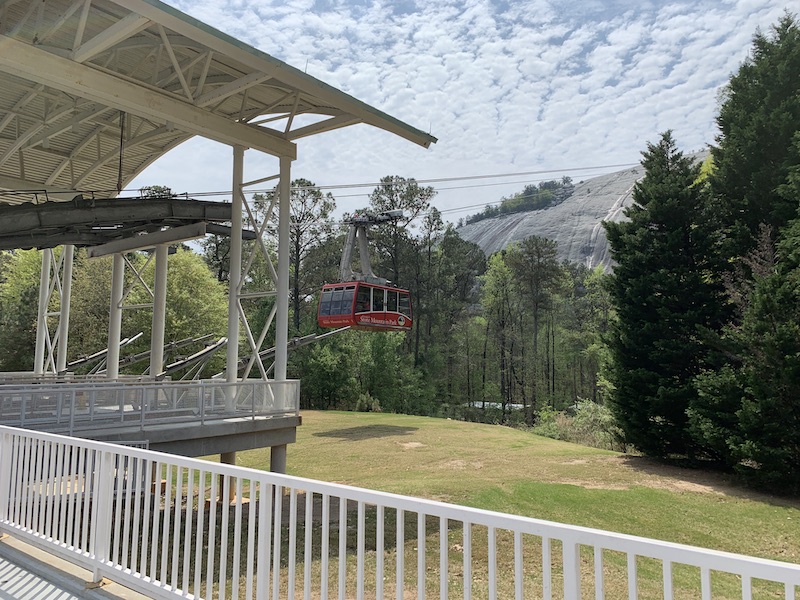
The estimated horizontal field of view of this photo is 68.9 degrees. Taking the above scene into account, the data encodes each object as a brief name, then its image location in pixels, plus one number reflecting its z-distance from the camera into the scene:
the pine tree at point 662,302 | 18.66
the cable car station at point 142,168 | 10.82
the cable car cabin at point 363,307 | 22.98
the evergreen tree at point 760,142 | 18.39
